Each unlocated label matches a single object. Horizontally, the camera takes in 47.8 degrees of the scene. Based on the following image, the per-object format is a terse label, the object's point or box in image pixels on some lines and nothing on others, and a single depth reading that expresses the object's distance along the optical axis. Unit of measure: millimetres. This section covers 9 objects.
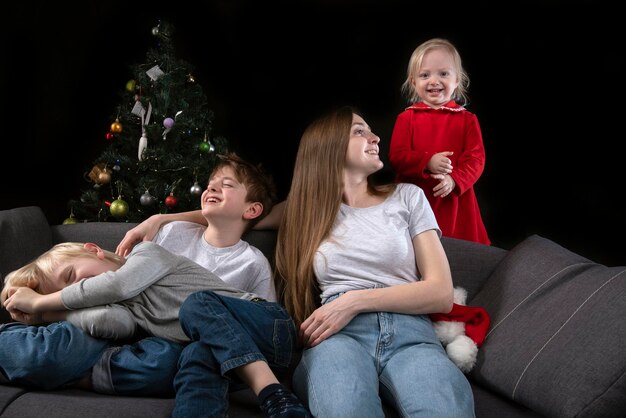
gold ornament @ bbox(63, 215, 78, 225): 3637
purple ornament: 3521
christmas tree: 3543
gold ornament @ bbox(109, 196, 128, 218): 3508
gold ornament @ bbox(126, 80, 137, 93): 3715
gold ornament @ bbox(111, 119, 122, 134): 3635
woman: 1887
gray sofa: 1851
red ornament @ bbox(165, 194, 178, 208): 3463
